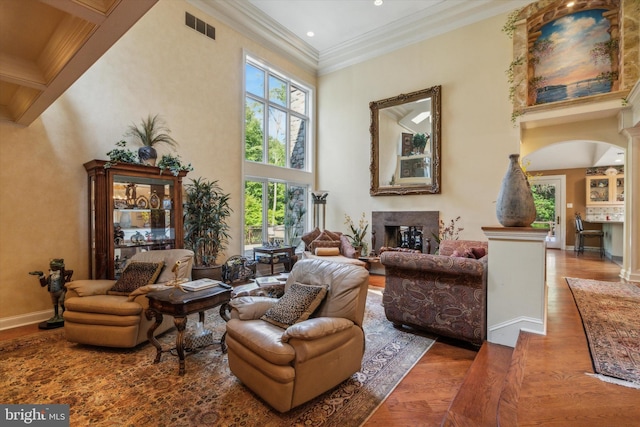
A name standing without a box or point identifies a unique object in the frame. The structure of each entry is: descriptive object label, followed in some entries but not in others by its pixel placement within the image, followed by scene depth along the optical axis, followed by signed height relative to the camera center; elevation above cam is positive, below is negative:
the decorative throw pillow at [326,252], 5.85 -0.82
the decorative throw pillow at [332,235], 6.25 -0.52
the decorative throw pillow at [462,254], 3.20 -0.51
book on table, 2.74 -0.71
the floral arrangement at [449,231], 5.73 -0.40
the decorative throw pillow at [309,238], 6.39 -0.59
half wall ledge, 2.55 -0.65
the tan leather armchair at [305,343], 1.90 -0.91
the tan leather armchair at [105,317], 2.78 -1.01
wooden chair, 8.27 -0.73
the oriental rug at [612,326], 2.01 -1.08
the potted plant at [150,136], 4.29 +1.18
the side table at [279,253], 5.98 -0.88
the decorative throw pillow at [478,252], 3.31 -0.47
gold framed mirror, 6.01 +1.44
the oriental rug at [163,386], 1.94 -1.34
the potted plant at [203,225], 4.88 -0.24
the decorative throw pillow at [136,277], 3.13 -0.72
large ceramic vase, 2.67 +0.08
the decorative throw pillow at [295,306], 2.28 -0.76
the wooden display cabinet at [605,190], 9.14 +0.63
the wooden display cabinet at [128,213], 3.75 -0.02
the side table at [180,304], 2.48 -0.81
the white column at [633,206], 4.76 +0.06
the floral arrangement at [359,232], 6.87 -0.51
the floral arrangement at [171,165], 4.38 +0.70
